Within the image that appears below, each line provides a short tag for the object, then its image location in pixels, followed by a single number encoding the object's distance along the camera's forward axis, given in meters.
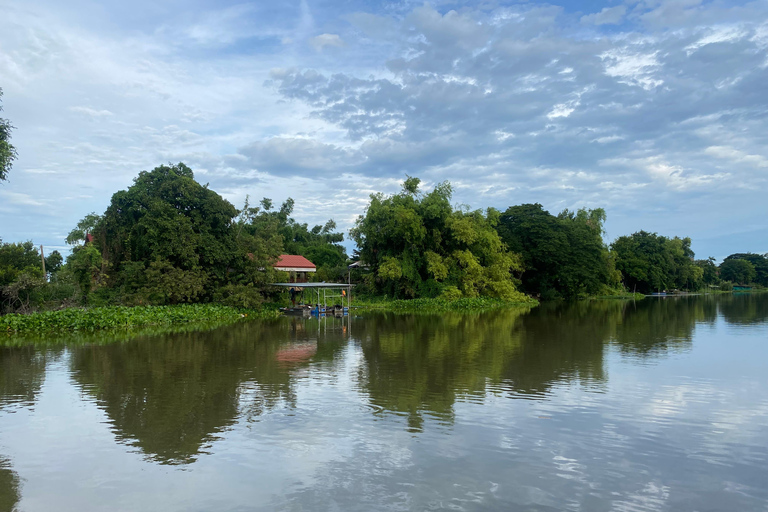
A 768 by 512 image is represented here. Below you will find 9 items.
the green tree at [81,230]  49.34
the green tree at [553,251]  52.59
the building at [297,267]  51.39
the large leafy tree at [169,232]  29.59
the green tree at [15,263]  25.50
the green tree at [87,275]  31.27
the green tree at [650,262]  69.19
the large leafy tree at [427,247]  42.22
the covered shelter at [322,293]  34.28
